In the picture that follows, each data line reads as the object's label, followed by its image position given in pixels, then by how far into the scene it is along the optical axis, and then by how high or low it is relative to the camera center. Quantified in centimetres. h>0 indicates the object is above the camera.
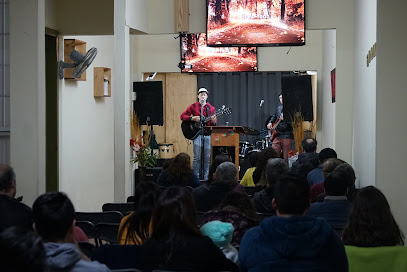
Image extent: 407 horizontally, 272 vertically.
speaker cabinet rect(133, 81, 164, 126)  1177 +15
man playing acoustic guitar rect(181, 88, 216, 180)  1244 -19
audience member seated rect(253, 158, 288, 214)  569 -59
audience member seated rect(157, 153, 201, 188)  730 -62
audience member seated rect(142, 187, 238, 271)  321 -57
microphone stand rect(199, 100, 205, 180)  1234 -65
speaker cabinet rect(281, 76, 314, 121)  1265 +27
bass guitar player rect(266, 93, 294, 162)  1295 -45
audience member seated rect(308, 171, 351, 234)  473 -60
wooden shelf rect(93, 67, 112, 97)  1122 +47
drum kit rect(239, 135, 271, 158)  1527 -73
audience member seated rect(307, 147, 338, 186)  681 -60
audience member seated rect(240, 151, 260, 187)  773 -69
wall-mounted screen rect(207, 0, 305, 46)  1046 +126
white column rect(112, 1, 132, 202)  909 +23
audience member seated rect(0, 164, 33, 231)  414 -57
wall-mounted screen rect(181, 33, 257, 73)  1380 +102
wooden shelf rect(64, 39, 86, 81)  1021 +88
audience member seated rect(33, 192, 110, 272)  283 -41
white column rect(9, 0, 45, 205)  732 +22
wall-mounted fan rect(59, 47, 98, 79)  984 +66
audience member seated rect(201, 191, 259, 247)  410 -57
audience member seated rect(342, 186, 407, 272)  331 -58
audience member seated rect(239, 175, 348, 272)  298 -53
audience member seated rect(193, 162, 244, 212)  591 -63
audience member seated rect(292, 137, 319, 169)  815 -50
